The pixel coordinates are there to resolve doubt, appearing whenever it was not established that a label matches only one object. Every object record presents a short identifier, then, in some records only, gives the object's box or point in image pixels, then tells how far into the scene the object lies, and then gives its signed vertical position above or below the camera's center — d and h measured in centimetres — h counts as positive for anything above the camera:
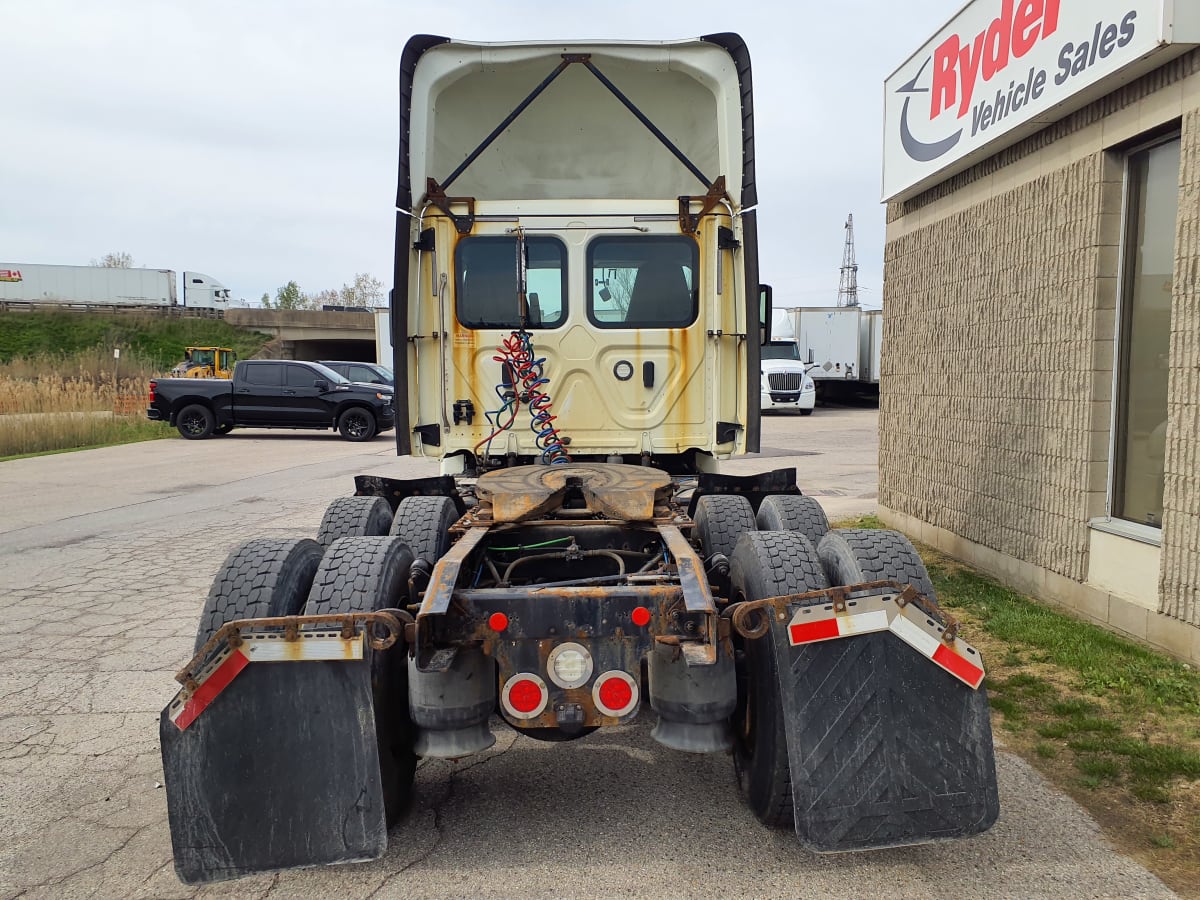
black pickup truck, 1978 -44
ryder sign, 459 +195
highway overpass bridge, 4831 +282
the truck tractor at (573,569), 263 -70
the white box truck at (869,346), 2731 +97
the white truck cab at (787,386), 2423 -25
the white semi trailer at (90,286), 5803 +646
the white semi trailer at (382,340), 2194 +109
